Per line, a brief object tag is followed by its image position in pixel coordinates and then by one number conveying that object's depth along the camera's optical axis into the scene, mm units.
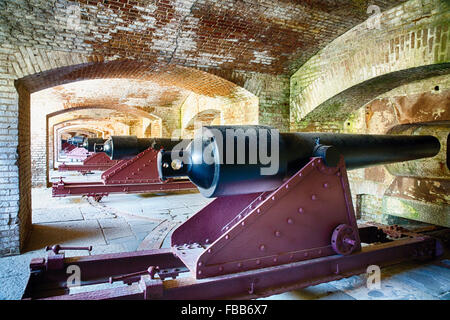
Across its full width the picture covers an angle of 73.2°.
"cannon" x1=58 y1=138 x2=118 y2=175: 11373
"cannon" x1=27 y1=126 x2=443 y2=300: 1941
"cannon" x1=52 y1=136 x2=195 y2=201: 7023
